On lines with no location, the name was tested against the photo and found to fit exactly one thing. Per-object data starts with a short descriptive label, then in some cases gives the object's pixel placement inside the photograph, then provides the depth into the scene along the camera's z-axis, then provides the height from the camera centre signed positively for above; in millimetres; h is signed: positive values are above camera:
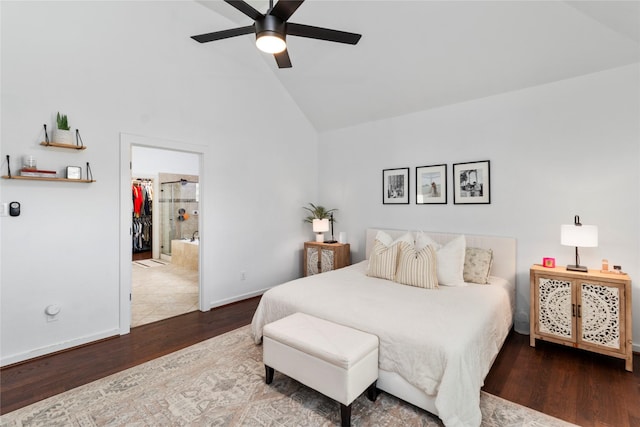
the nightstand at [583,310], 2590 -872
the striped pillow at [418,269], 3029 -558
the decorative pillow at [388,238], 3721 -310
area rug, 1938 -1313
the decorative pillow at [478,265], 3223 -557
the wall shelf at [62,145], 2737 +633
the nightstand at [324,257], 4723 -683
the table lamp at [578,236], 2760 -206
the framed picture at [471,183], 3703 +386
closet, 7521 -75
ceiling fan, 1917 +1296
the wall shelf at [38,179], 2568 +320
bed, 1841 -800
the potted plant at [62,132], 2775 +755
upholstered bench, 1860 -940
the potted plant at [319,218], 4957 -70
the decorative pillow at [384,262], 3326 -538
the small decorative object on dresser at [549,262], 3047 -487
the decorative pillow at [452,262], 3127 -508
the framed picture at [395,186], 4422 +410
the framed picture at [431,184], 4062 +401
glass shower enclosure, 7633 +26
